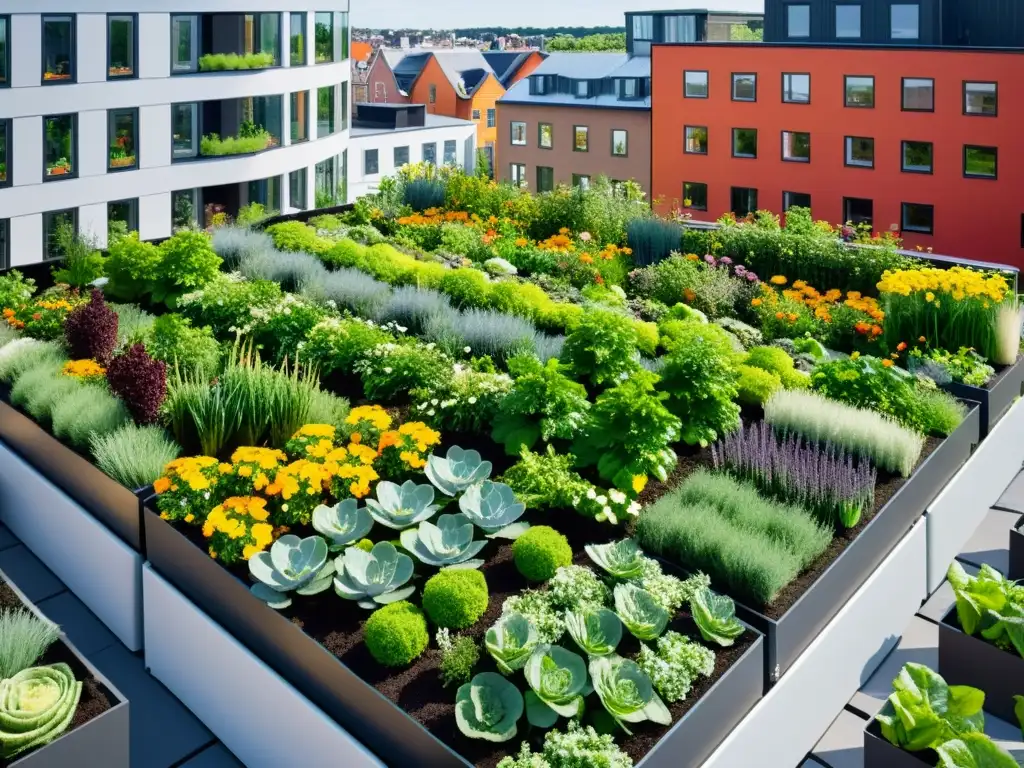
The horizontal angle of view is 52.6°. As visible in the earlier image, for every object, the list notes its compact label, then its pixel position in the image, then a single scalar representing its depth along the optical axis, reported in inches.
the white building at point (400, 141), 1753.2
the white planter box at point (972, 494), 244.4
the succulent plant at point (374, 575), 187.8
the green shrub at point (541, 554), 196.9
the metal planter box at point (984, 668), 195.6
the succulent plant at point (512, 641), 167.8
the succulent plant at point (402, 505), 209.2
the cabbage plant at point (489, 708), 157.3
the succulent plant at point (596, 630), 170.8
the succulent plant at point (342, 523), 203.2
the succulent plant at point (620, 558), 191.6
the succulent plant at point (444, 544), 197.3
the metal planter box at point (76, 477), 224.8
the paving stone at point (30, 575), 241.4
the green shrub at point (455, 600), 182.4
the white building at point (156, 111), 1050.1
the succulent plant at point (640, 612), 175.8
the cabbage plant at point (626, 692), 158.1
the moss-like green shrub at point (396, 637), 174.6
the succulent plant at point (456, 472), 222.7
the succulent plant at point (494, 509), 209.0
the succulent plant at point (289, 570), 188.5
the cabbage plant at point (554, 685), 159.5
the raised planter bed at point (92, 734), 154.5
